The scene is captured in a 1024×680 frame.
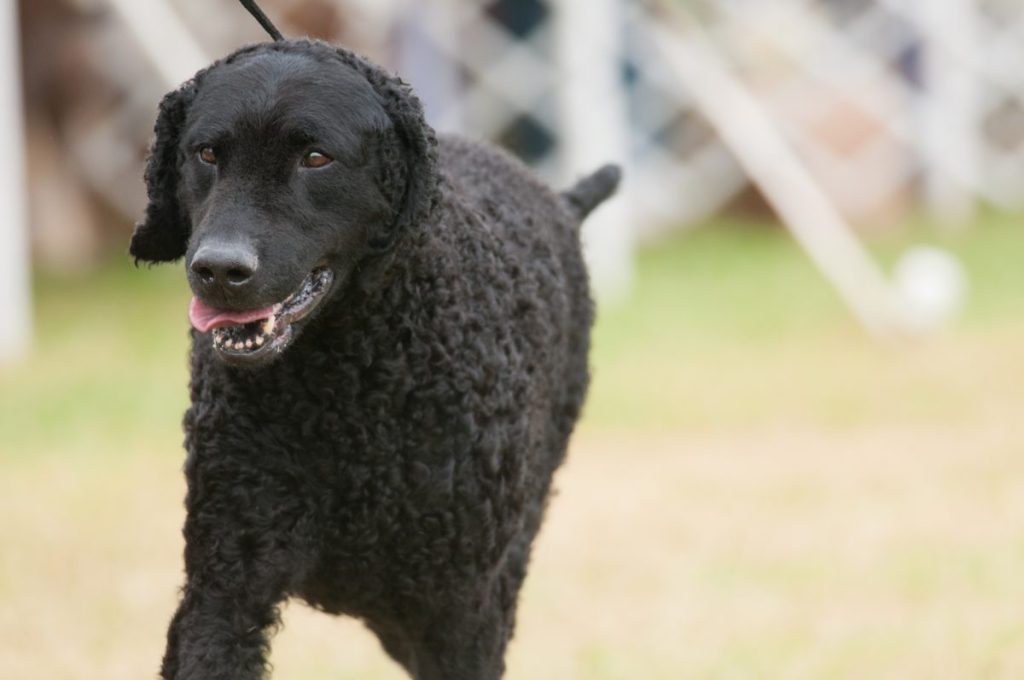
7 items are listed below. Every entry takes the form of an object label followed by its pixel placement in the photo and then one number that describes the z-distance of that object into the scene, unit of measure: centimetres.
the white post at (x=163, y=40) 1050
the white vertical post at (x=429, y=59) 1350
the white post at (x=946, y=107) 1616
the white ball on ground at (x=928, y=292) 1096
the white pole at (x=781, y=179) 1159
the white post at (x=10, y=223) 1052
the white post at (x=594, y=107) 1277
